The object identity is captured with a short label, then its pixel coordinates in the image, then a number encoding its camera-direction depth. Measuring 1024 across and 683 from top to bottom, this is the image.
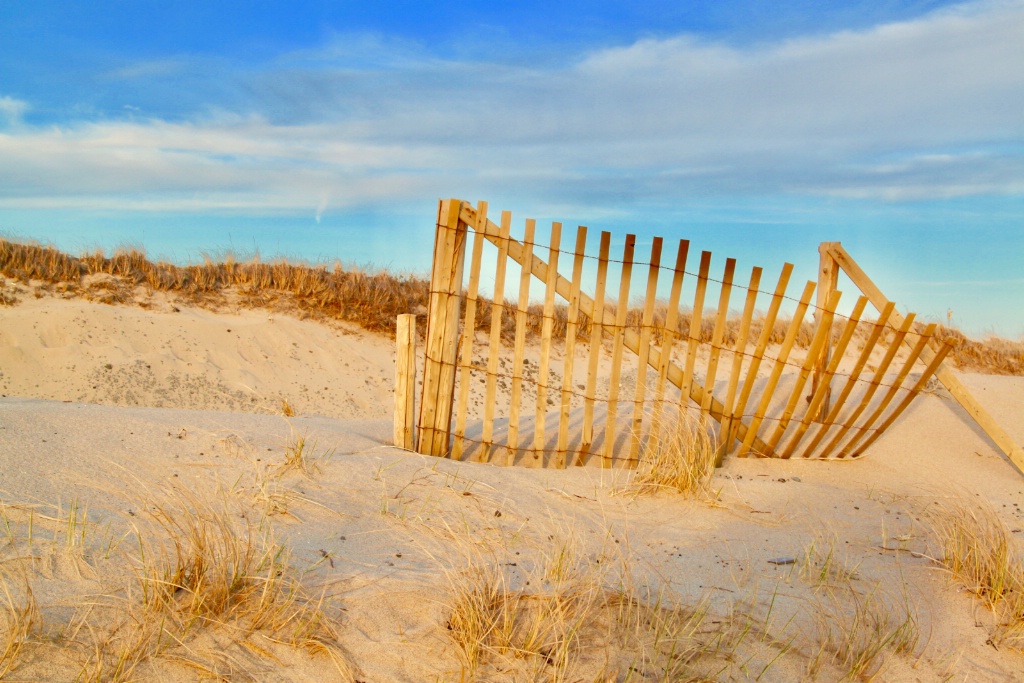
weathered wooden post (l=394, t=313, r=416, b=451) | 5.33
